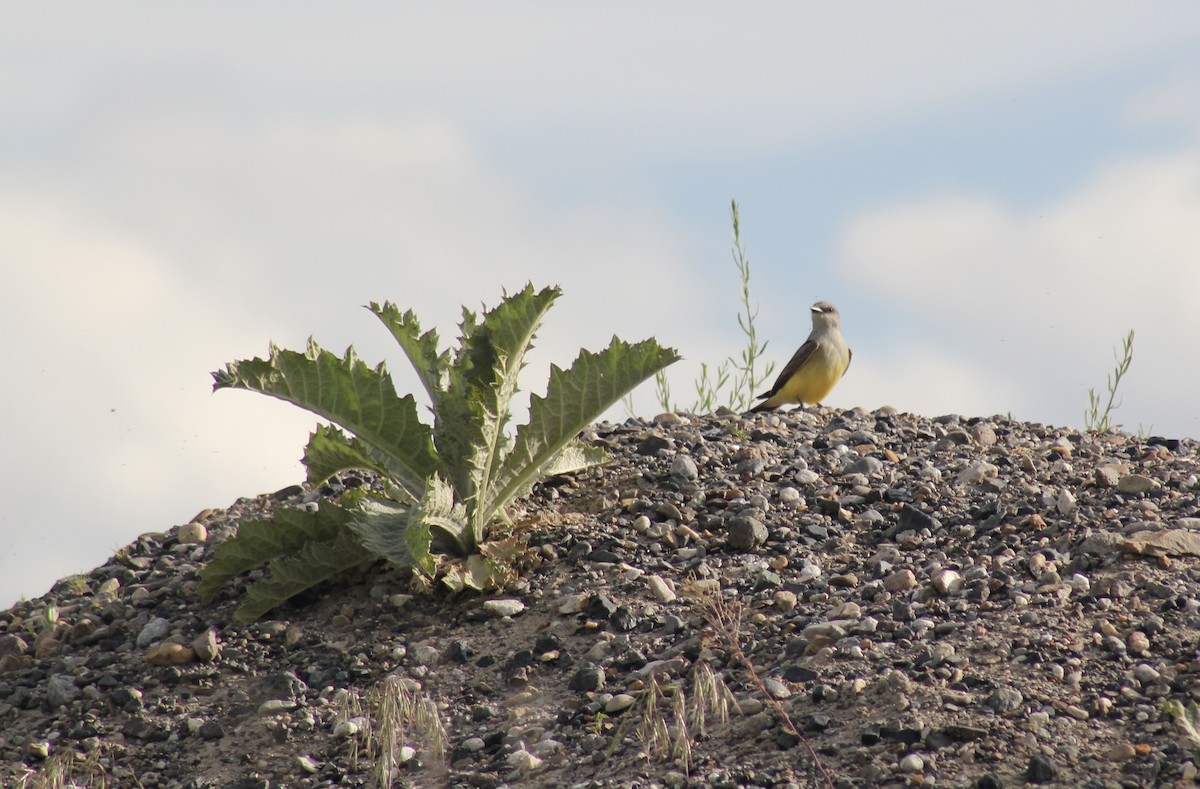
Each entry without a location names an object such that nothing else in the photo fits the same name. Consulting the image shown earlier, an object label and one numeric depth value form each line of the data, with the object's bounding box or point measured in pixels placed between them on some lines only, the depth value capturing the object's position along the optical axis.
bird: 22.75
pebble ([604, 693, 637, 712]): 10.95
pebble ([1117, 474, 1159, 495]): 14.27
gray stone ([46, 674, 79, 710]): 12.94
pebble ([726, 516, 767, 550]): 13.19
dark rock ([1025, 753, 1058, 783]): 9.19
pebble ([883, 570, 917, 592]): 12.27
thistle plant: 12.41
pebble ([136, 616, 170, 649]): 13.55
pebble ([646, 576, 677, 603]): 12.44
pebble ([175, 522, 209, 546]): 16.27
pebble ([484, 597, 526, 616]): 12.54
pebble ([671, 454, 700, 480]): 14.62
